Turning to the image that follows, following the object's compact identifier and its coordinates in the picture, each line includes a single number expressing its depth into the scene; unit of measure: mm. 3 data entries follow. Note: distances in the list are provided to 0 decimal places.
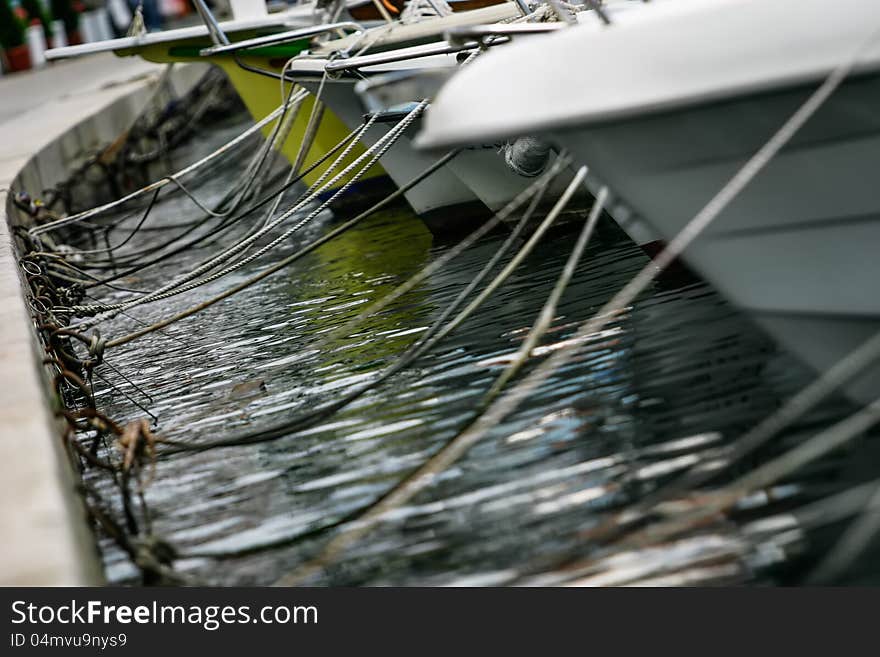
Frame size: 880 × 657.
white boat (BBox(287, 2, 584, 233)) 16312
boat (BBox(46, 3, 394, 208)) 22484
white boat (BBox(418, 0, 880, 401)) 7680
